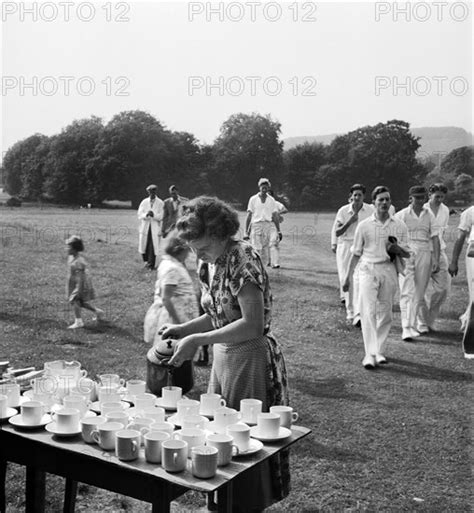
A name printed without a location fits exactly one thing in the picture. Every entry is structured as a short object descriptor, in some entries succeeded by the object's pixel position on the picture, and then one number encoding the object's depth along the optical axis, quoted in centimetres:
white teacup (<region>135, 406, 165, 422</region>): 280
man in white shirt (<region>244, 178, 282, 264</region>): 1245
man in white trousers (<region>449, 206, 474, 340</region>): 732
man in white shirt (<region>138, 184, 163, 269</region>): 1339
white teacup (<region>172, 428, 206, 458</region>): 252
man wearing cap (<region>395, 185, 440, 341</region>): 816
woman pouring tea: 312
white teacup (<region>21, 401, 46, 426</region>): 278
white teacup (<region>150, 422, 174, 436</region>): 263
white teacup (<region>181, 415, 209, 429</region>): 270
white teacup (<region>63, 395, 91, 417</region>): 286
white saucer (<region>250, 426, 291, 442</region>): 267
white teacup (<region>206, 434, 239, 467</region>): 244
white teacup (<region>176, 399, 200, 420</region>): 284
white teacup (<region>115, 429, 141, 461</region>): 247
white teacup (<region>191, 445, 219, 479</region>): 236
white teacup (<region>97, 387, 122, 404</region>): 301
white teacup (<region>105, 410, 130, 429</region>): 269
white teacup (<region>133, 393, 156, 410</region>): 292
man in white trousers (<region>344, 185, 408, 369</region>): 654
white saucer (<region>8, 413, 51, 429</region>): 277
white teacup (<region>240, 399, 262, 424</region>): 284
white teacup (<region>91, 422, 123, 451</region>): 255
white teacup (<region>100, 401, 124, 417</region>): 286
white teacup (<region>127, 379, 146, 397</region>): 310
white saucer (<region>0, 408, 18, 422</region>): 288
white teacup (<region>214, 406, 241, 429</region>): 273
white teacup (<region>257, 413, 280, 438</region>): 269
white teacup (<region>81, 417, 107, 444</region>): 263
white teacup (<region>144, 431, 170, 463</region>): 245
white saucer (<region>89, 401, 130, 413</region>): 298
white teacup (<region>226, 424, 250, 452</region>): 256
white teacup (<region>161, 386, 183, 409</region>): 303
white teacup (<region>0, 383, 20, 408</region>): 302
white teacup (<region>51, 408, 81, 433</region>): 269
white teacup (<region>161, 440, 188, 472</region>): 238
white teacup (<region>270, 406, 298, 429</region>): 282
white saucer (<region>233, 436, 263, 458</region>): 254
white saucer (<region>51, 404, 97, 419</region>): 283
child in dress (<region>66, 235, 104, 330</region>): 832
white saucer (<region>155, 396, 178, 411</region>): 302
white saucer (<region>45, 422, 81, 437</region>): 268
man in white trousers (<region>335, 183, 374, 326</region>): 873
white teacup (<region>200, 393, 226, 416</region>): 293
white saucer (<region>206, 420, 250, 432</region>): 270
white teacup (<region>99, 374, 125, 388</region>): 321
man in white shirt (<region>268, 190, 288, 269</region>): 1265
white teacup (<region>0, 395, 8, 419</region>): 288
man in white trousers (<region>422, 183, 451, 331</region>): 846
